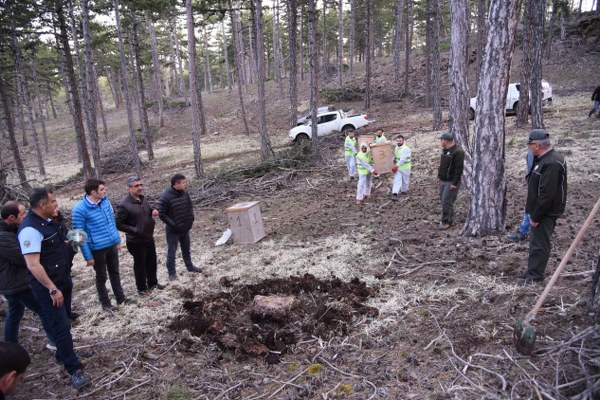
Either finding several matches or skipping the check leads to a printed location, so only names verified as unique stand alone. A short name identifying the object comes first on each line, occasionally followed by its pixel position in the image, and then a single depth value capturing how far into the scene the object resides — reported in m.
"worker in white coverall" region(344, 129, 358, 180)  12.45
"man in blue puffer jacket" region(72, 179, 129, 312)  5.28
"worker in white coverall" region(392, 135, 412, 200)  10.34
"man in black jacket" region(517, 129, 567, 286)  4.64
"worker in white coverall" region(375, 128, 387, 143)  12.21
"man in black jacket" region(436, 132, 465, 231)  7.49
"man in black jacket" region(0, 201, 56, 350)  4.27
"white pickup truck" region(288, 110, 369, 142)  20.65
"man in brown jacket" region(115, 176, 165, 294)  5.80
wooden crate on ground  8.22
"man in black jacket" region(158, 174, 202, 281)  6.46
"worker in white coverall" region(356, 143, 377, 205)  10.01
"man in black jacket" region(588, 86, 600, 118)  13.49
